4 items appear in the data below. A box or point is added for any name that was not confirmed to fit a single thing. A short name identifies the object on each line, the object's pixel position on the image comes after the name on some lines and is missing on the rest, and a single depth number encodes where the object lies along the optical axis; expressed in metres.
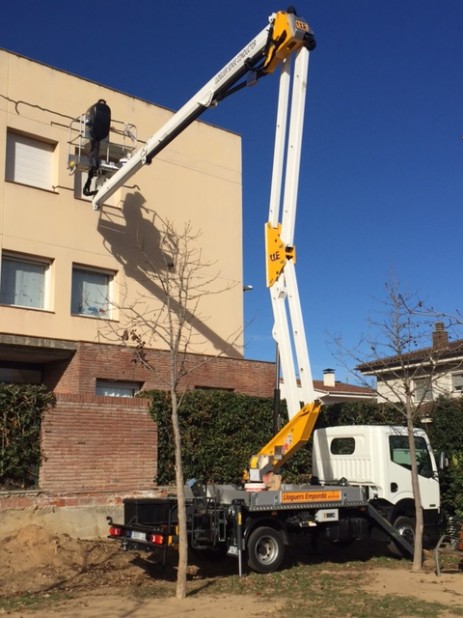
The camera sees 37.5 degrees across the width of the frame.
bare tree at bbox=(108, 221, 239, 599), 18.50
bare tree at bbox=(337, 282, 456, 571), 12.21
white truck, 11.00
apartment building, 15.06
